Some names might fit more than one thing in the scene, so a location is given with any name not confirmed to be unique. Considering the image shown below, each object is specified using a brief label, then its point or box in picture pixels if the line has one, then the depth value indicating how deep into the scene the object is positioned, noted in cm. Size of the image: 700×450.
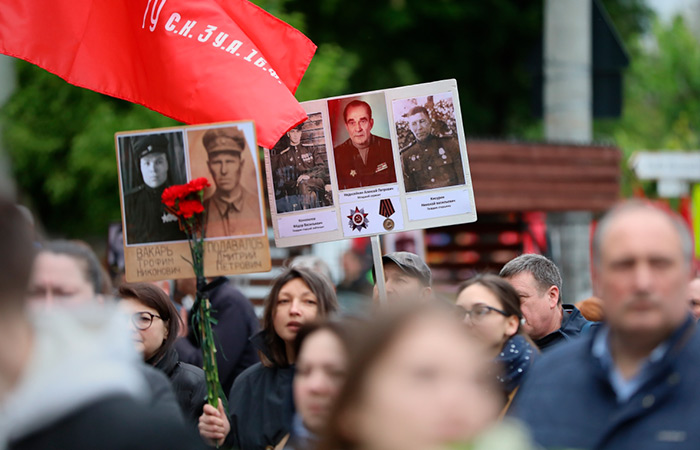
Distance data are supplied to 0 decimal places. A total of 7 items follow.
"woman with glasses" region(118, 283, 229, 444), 955
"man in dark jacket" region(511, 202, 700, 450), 512
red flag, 1044
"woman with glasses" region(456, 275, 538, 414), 799
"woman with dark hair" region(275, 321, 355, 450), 525
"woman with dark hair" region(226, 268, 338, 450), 870
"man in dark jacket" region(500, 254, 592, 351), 1009
